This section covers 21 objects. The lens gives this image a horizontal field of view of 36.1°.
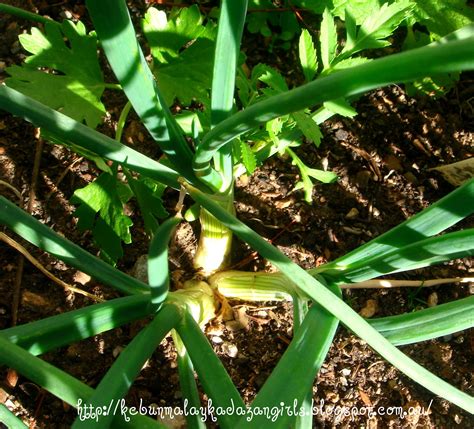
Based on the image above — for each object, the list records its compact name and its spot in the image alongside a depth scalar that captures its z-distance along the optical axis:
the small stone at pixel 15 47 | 0.51
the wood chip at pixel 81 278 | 0.47
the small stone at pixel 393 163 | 0.50
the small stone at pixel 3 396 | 0.44
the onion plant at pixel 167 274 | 0.28
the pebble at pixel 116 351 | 0.45
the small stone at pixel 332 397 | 0.45
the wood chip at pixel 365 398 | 0.45
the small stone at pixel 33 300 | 0.46
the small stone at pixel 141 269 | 0.46
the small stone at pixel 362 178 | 0.50
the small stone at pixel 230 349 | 0.46
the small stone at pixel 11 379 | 0.45
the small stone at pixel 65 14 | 0.51
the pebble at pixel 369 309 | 0.47
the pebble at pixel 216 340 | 0.46
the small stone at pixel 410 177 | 0.50
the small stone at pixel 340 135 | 0.50
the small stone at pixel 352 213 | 0.49
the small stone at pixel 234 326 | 0.46
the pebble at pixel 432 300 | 0.47
